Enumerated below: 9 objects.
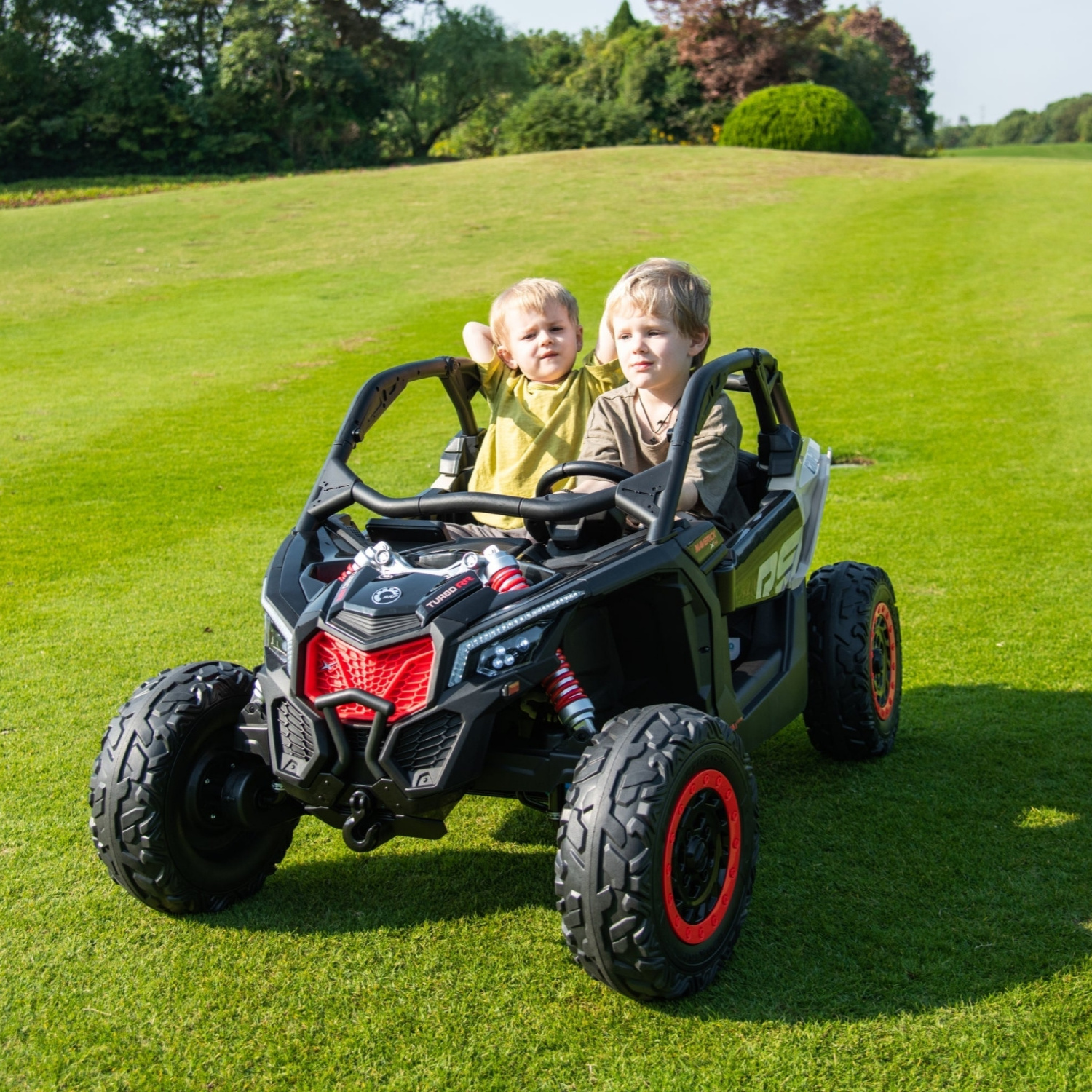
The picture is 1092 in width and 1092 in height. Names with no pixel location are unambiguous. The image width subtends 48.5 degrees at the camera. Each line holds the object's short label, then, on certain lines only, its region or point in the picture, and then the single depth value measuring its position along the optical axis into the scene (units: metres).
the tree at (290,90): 33.38
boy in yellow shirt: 3.76
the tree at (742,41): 36.59
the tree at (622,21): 52.22
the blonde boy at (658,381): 3.38
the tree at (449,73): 39.05
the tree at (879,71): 37.53
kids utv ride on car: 2.60
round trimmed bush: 32.19
